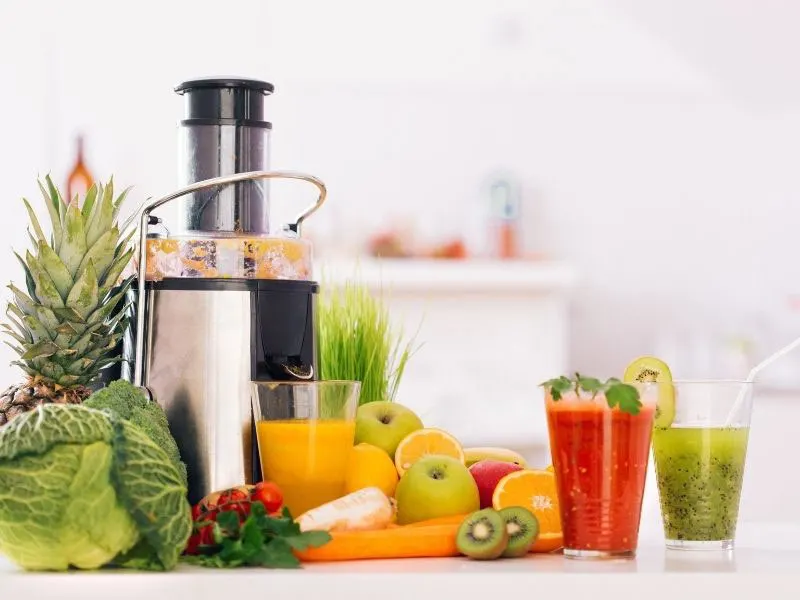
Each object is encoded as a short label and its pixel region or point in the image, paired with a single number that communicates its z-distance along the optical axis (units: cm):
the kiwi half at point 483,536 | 116
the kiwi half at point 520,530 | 119
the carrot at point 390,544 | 115
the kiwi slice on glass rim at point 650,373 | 122
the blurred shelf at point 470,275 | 486
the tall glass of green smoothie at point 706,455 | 121
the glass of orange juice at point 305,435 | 127
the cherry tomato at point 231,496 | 119
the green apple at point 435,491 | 128
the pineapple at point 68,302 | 140
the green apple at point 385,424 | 147
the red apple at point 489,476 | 136
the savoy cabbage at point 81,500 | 104
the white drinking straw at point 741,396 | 122
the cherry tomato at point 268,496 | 122
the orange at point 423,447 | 143
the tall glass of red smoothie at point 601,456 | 114
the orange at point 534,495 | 125
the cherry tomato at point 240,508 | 118
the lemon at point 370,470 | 136
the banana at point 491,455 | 148
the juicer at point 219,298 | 138
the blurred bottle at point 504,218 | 523
